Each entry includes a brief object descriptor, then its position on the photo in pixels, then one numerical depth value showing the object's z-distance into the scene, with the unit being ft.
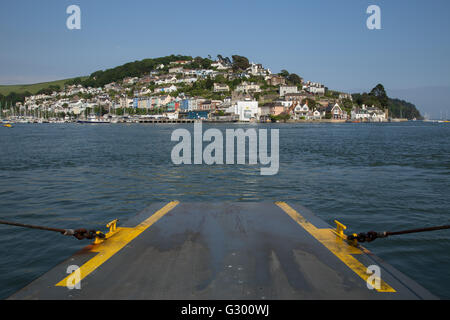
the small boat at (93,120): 546.30
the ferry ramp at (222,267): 12.09
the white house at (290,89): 624.59
